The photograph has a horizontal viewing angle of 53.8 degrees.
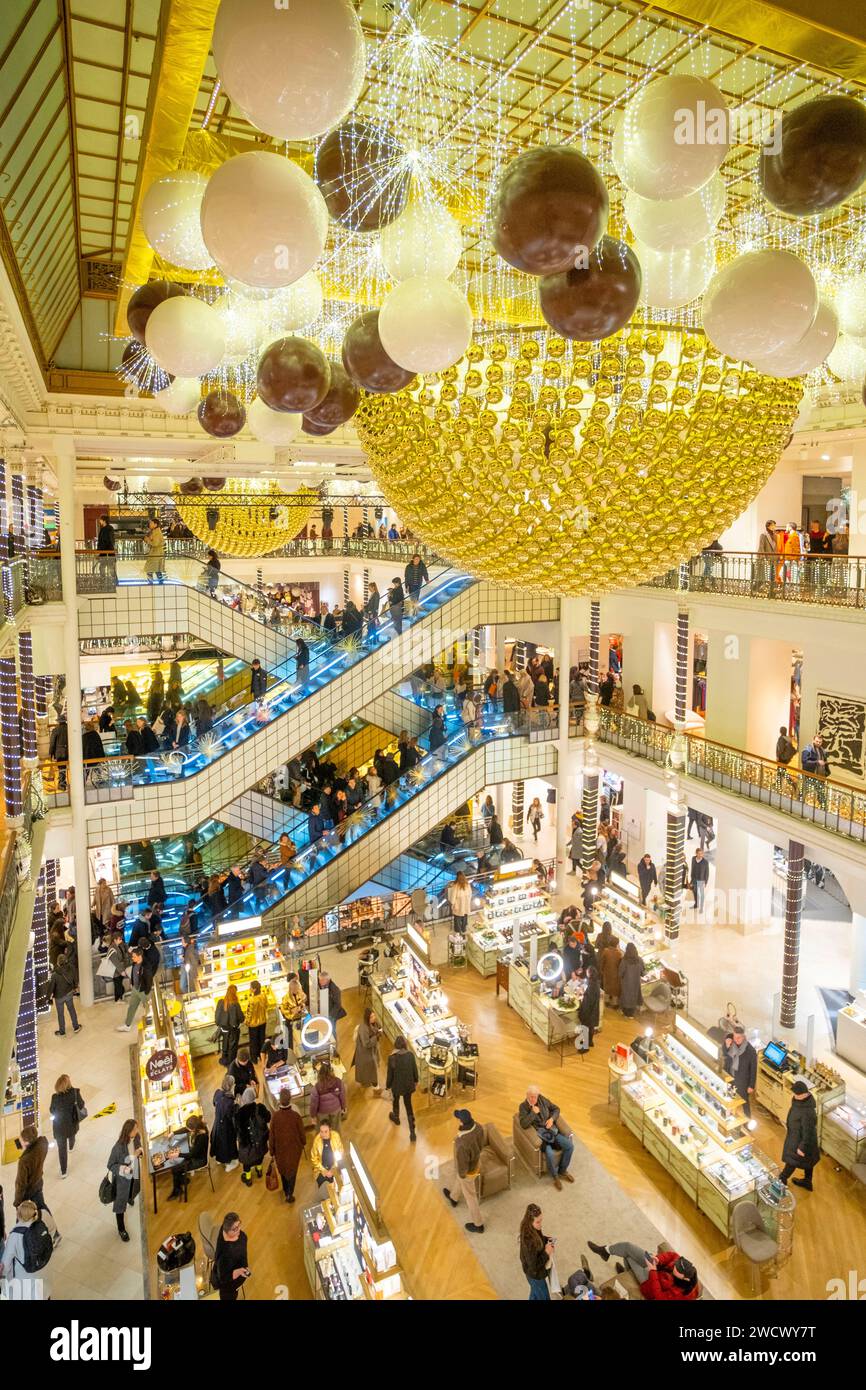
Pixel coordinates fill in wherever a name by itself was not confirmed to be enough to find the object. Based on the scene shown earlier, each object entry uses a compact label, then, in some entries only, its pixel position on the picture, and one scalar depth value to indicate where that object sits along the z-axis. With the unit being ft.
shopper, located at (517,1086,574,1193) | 26.58
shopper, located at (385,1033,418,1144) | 28.81
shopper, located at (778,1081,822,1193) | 25.62
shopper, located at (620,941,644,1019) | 36.35
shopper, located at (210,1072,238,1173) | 26.86
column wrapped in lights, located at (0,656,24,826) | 34.27
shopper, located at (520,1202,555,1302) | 20.83
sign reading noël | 29.50
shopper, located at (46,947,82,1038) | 36.40
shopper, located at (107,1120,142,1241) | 24.57
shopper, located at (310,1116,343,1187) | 24.27
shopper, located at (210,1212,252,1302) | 20.29
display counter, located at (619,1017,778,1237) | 24.94
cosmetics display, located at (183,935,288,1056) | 35.37
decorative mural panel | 40.78
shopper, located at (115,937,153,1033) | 37.40
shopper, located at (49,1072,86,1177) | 27.40
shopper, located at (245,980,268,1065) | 32.86
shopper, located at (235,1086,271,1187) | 26.55
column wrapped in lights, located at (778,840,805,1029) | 37.47
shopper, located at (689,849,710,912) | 48.62
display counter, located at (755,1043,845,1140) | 29.17
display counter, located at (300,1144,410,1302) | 19.71
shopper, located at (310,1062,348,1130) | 27.76
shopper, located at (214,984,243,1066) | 32.73
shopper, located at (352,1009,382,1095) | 31.04
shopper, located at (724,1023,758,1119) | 29.78
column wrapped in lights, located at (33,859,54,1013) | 38.73
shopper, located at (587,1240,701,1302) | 19.16
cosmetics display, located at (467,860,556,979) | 41.04
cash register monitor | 30.12
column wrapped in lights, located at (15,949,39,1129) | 31.96
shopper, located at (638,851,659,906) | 45.93
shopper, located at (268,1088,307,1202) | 25.34
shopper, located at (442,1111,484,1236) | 25.44
